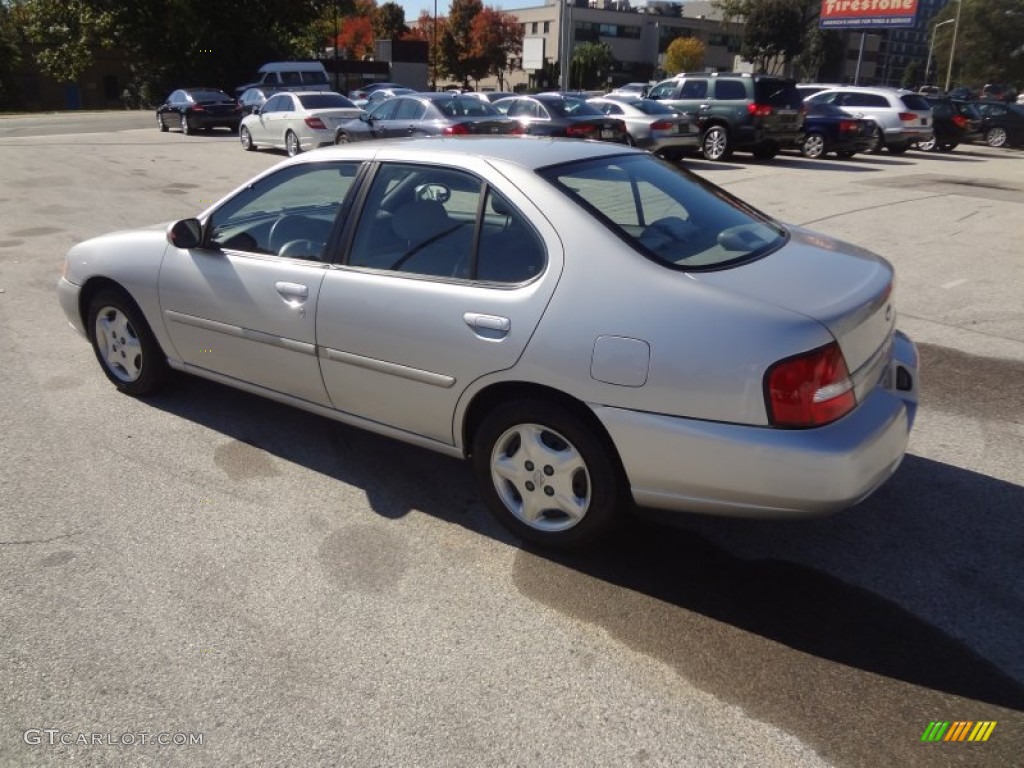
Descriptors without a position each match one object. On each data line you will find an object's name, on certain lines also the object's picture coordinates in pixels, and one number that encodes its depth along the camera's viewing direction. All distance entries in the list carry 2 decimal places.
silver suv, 20.69
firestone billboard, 42.34
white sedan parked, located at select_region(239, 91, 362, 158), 17.81
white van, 28.78
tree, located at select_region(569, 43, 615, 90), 75.88
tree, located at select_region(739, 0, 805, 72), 71.25
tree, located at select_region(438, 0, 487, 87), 70.12
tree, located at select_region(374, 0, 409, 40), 80.39
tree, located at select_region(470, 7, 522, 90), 70.12
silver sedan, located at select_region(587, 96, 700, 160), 17.16
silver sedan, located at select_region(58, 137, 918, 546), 2.67
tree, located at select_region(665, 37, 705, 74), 83.06
